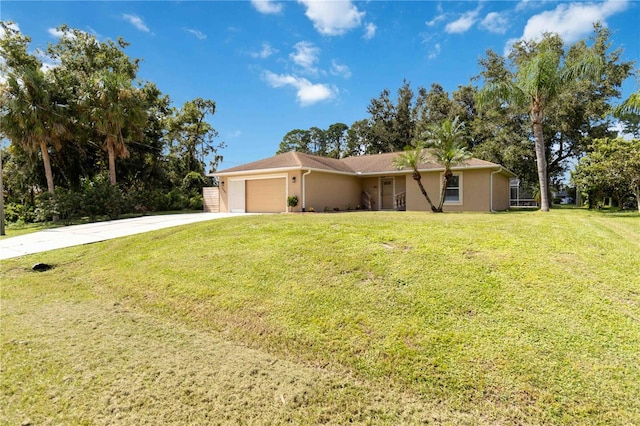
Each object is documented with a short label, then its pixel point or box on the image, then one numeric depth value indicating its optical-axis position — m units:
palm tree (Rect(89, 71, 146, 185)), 19.47
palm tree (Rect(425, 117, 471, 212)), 13.60
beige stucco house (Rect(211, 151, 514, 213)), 16.61
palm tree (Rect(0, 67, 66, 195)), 16.33
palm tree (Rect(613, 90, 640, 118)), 11.92
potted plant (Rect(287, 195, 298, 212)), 16.80
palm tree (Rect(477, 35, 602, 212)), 13.08
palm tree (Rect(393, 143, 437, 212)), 14.47
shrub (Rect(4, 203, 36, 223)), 18.50
